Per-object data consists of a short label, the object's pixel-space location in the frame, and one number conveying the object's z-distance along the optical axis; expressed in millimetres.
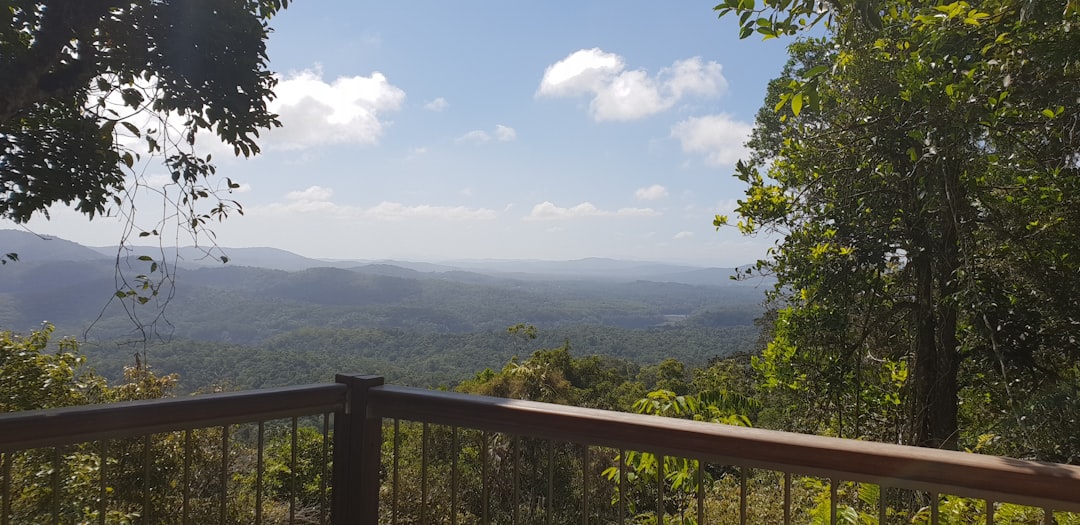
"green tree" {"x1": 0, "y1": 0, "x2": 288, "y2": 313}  2270
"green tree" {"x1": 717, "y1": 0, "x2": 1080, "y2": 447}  2889
